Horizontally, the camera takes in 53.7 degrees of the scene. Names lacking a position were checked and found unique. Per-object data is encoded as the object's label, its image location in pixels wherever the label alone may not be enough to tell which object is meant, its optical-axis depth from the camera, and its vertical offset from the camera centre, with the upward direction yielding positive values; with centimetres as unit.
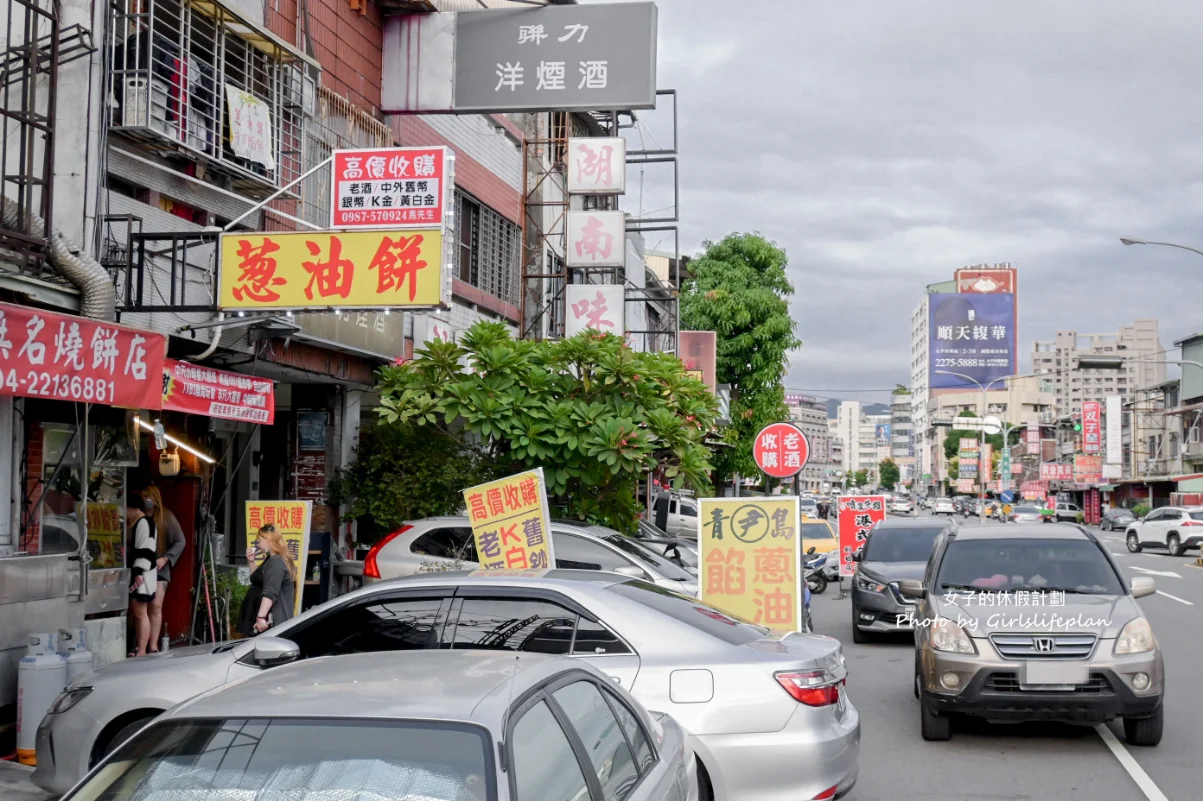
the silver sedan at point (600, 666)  614 -121
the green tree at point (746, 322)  3788 +394
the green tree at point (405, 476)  1553 -48
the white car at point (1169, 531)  4169 -286
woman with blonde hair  1061 -136
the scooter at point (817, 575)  2353 -257
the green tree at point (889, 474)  19154 -439
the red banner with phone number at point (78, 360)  847 +57
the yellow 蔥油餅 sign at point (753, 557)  1129 -107
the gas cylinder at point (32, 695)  854 -189
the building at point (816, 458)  16750 -159
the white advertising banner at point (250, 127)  1298 +348
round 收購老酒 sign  1599 -5
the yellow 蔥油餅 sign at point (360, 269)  1088 +157
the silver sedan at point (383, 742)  339 -91
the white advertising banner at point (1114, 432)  7681 +124
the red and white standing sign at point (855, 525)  2058 -135
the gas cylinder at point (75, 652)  888 -166
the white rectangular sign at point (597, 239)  2241 +386
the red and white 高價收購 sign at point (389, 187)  1207 +260
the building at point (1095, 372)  13723 +1114
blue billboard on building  6475 +624
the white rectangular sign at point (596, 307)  2188 +251
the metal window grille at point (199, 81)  1137 +377
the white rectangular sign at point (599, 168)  2198 +510
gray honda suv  859 -147
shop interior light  1403 -15
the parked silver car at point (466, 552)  1255 -119
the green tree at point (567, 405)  1416 +45
